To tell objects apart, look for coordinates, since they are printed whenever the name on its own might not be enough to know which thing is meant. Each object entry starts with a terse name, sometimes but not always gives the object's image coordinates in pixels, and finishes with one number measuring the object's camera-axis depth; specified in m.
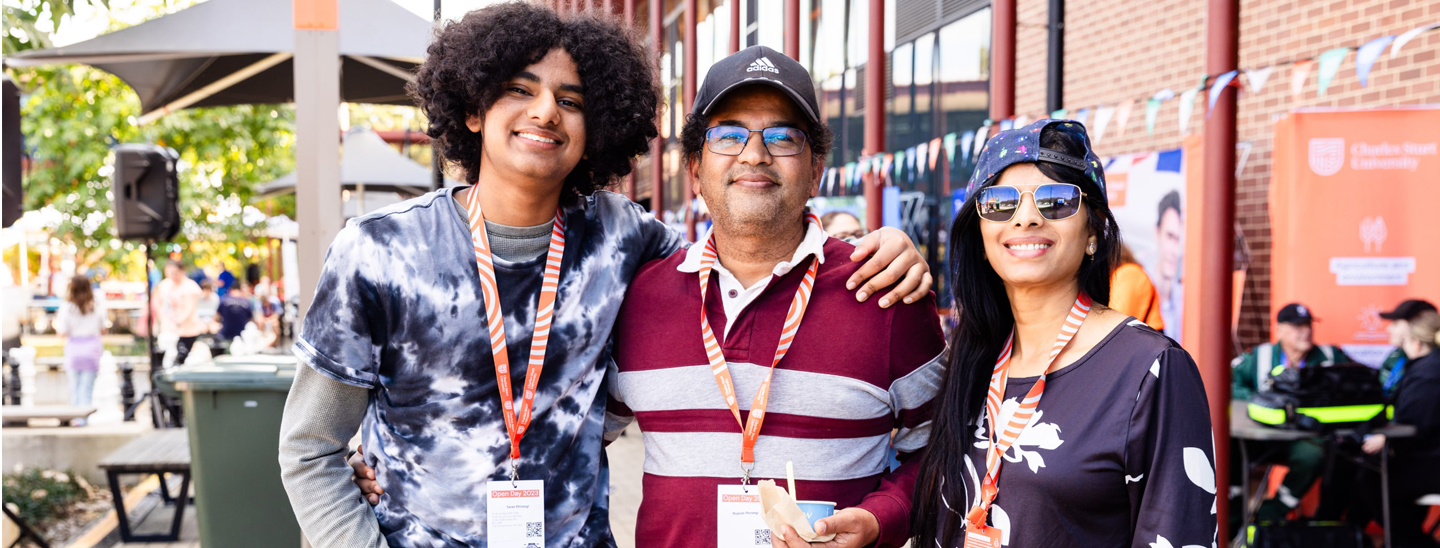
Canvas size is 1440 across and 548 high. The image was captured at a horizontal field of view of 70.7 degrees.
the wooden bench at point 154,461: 5.53
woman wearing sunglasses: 1.73
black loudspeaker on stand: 8.88
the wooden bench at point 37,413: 7.70
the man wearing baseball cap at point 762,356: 2.18
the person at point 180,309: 12.09
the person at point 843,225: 5.81
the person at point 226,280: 17.94
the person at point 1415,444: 5.43
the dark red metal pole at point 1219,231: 3.65
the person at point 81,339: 10.69
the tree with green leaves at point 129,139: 16.19
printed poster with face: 6.16
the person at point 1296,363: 5.84
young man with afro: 2.15
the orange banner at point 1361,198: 5.46
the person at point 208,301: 15.92
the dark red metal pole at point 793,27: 8.33
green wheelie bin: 4.00
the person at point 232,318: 13.27
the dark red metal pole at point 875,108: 6.84
